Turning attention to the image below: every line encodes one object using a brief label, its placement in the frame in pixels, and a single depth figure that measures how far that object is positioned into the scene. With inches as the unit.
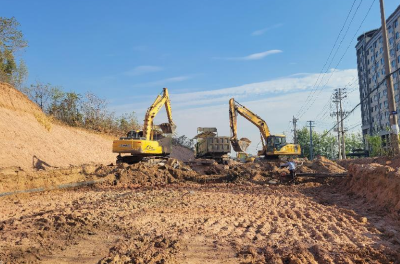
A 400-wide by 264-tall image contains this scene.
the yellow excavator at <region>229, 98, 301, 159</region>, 933.2
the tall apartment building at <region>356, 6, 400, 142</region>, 2287.2
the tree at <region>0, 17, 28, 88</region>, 956.0
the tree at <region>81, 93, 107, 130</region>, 1314.0
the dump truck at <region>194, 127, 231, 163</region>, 909.8
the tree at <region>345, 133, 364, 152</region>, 2994.8
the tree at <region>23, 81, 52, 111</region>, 1089.6
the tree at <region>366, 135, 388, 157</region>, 854.5
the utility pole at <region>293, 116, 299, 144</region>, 2875.0
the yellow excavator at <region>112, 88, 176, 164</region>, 707.9
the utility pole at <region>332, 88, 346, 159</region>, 2151.8
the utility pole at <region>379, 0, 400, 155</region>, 583.5
